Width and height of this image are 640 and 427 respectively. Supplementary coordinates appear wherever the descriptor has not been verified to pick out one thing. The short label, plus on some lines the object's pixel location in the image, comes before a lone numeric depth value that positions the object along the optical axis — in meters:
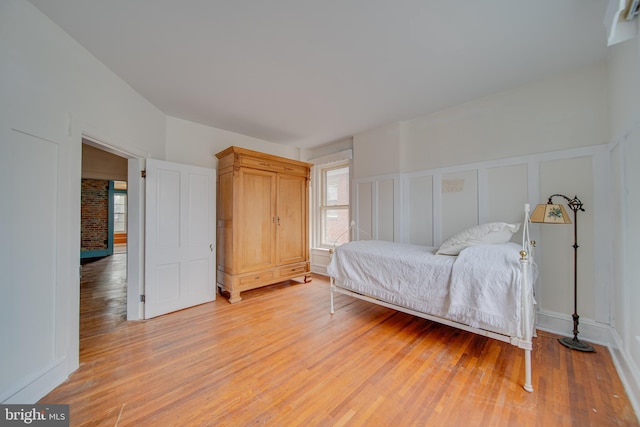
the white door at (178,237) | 2.88
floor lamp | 2.15
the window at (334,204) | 4.69
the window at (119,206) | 8.03
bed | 1.73
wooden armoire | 3.48
